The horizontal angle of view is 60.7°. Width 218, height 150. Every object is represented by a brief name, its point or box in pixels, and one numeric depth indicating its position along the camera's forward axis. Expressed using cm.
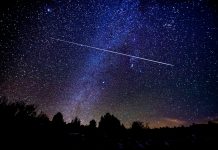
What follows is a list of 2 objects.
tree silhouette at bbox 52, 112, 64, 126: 5073
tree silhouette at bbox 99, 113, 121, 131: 4646
